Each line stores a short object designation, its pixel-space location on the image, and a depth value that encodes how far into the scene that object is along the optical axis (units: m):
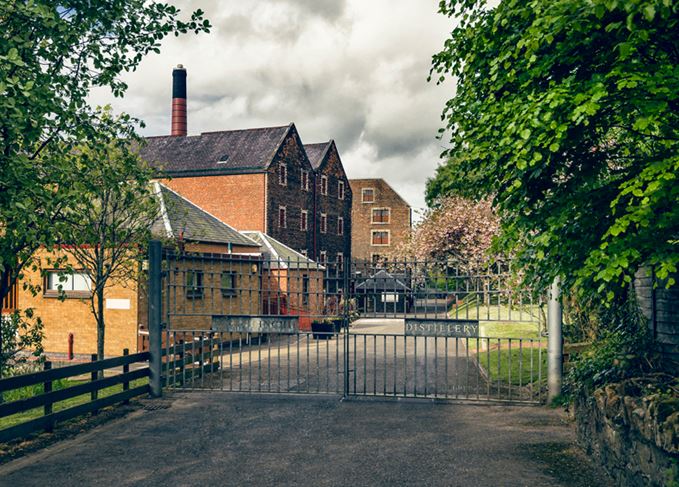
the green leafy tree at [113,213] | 12.37
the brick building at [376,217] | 59.09
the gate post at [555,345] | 10.43
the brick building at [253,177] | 36.34
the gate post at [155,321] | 11.54
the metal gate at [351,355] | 11.10
